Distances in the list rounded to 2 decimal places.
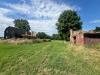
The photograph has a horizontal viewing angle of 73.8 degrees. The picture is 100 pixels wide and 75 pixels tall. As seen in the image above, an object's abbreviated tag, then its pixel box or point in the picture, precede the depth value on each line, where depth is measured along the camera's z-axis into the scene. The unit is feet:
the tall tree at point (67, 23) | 79.71
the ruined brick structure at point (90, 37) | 36.10
